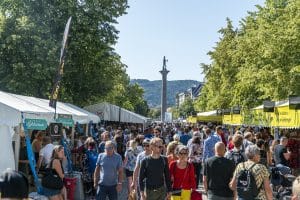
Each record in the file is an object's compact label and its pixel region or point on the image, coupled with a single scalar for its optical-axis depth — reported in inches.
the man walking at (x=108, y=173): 367.9
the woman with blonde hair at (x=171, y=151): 390.8
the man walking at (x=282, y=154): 514.4
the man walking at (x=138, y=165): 359.3
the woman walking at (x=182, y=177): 328.8
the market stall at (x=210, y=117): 1684.3
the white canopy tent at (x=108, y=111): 1167.1
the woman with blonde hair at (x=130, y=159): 470.3
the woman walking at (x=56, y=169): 353.4
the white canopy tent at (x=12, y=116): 409.4
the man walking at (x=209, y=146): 539.2
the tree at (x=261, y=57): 980.6
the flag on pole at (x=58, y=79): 585.3
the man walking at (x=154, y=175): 318.3
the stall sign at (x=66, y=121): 571.1
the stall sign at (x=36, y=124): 444.1
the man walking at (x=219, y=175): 311.6
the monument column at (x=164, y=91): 3722.9
